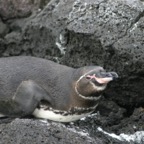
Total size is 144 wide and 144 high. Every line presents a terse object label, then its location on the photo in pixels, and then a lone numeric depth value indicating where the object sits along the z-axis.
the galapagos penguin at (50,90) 9.81
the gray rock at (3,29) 14.28
